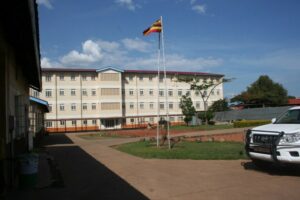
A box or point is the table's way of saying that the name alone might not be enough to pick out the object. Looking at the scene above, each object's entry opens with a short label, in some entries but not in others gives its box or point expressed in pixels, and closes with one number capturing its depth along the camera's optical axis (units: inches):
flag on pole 780.0
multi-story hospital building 2684.5
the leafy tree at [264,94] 3442.4
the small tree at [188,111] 2571.4
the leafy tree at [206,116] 2480.1
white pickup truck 375.2
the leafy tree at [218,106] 3034.0
